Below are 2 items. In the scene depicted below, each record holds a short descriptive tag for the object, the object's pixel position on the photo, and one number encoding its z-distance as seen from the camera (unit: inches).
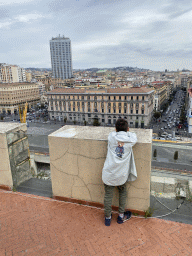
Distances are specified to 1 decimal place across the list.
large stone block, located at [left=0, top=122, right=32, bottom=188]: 131.3
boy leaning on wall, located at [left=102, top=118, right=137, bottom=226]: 93.8
